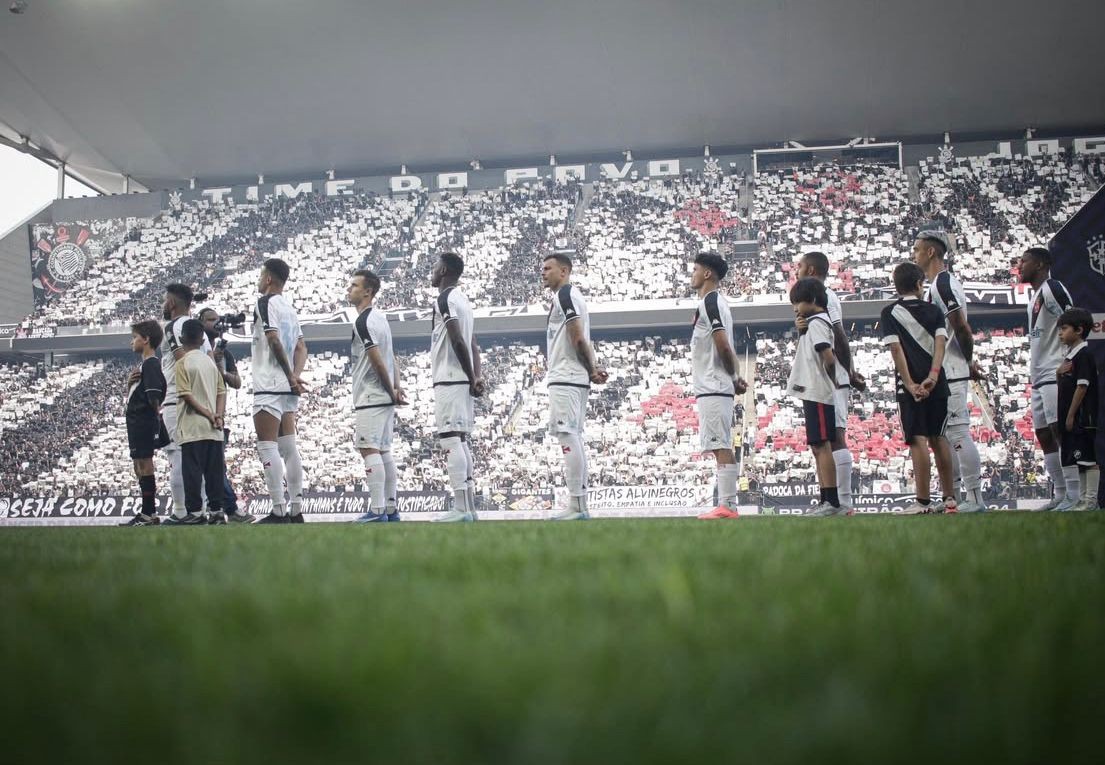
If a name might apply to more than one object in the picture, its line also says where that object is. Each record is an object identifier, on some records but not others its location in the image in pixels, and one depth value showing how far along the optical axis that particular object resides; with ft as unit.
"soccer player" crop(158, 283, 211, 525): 25.66
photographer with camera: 27.81
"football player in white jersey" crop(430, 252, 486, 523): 22.82
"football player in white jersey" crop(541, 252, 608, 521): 22.40
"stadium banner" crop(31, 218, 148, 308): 93.21
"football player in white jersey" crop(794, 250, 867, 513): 22.81
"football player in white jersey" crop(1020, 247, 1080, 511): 23.30
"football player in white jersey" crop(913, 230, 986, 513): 21.33
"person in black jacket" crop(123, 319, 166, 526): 25.82
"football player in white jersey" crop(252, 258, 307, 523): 24.16
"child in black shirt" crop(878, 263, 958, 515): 19.76
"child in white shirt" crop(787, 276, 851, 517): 21.07
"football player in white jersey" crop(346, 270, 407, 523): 24.04
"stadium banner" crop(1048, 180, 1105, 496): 27.91
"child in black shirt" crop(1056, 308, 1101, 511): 21.25
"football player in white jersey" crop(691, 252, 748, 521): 21.94
